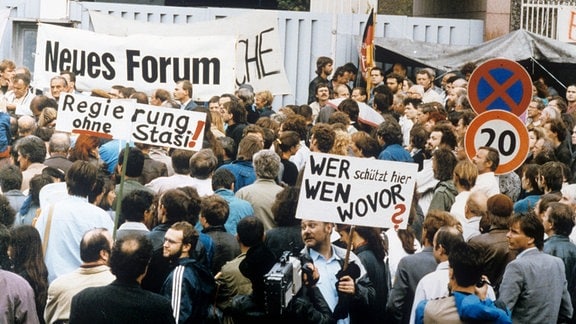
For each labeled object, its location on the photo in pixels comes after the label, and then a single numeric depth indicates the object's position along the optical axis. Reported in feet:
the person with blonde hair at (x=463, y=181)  40.73
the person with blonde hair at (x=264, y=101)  58.85
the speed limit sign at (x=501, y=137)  44.06
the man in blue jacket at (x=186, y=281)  32.50
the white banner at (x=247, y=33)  60.49
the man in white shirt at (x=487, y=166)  42.83
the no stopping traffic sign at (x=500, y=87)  47.62
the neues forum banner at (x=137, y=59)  54.19
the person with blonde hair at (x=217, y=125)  50.77
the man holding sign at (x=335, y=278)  32.63
